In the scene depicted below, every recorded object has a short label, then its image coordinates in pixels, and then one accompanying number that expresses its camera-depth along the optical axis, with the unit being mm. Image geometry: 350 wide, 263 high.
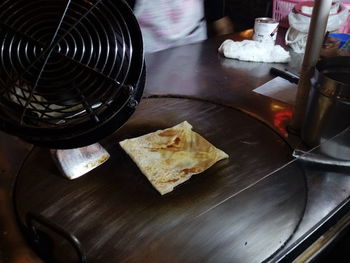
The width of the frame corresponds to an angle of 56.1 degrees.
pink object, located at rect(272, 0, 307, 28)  1893
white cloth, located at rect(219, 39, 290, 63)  1588
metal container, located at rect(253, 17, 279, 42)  1599
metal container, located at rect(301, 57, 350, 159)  893
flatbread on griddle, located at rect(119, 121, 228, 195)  880
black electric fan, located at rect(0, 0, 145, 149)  720
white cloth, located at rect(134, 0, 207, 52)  1598
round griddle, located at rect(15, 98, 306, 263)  712
